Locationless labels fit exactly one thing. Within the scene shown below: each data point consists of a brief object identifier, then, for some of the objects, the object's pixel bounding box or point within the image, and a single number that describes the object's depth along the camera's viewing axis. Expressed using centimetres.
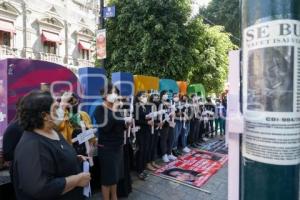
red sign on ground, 611
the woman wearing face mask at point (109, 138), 414
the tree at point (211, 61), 1312
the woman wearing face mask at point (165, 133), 722
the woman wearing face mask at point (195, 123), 949
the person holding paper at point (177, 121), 812
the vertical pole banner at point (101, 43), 800
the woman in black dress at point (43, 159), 195
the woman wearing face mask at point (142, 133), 627
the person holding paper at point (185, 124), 862
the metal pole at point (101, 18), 826
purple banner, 446
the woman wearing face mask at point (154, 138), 681
